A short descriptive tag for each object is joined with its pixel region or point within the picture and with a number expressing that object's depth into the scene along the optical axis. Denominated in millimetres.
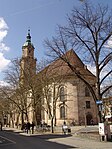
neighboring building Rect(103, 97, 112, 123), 27529
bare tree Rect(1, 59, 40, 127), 23040
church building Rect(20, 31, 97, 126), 36226
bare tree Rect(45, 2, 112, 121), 13309
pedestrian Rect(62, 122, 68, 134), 18815
